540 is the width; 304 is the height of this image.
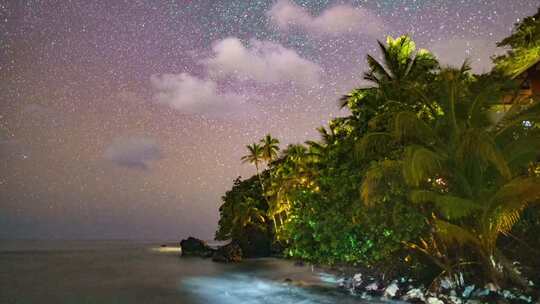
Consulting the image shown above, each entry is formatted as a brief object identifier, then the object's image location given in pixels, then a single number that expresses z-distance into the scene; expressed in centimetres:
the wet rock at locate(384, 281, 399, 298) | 1565
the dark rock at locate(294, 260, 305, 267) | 3567
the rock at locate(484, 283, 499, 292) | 1294
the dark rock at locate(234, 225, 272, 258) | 4578
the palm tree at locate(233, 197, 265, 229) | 4428
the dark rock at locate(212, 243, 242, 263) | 4108
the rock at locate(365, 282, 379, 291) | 1689
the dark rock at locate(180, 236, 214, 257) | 5032
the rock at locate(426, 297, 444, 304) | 1327
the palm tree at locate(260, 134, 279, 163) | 4797
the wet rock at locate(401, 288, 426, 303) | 1455
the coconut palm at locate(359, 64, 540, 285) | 1081
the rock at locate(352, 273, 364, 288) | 1858
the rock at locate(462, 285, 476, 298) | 1352
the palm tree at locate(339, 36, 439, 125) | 1498
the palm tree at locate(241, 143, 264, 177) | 4822
